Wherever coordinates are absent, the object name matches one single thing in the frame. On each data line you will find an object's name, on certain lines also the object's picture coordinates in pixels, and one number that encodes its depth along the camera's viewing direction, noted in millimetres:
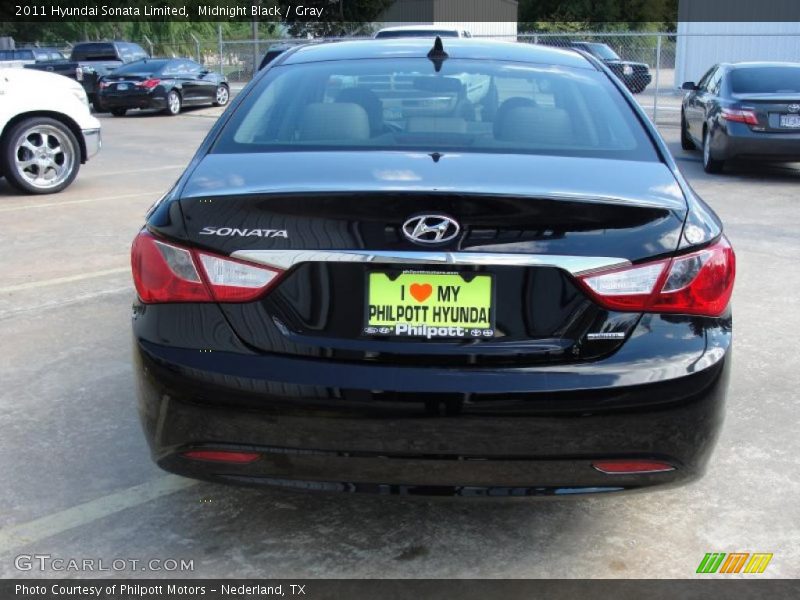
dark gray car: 11023
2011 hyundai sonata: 2549
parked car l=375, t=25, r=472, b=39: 17391
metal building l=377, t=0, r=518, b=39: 43219
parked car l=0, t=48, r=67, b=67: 31062
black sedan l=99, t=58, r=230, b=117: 21938
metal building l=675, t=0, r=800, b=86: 28219
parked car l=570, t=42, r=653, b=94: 24000
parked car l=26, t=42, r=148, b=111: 24297
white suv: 9766
